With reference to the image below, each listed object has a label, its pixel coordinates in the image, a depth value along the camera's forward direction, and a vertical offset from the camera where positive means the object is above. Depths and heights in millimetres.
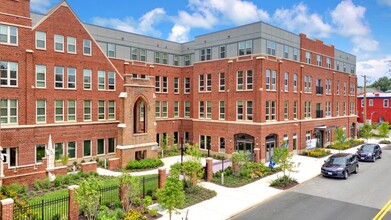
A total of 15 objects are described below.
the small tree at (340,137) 35000 -3663
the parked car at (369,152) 29703 -4823
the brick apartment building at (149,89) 24016 +2014
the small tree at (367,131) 44125 -3671
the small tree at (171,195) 12977 -4138
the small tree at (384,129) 44312 -3345
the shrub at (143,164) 26231 -5427
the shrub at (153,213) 14780 -5606
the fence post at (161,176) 17906 -4440
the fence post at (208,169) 21734 -4864
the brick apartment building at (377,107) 67688 +259
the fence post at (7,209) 11719 -4332
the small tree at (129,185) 15086 -4280
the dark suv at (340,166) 22547 -4823
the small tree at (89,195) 12891 -4107
